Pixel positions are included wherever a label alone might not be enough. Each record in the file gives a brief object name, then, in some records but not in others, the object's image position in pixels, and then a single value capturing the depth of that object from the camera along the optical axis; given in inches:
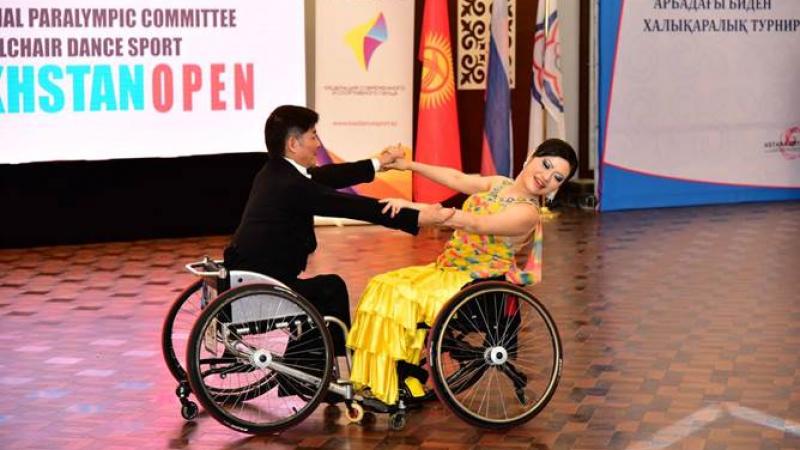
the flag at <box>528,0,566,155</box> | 620.7
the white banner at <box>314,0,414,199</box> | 589.5
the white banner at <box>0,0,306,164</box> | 535.4
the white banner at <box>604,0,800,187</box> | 631.2
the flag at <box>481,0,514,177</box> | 603.4
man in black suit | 288.3
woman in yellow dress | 288.1
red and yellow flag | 601.0
